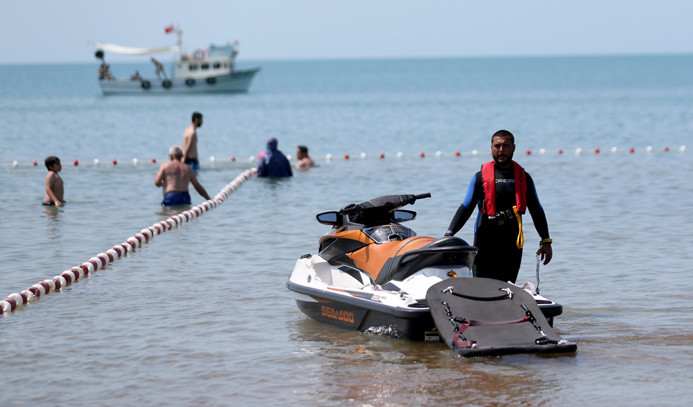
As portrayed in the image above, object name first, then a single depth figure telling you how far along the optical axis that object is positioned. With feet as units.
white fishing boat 304.71
